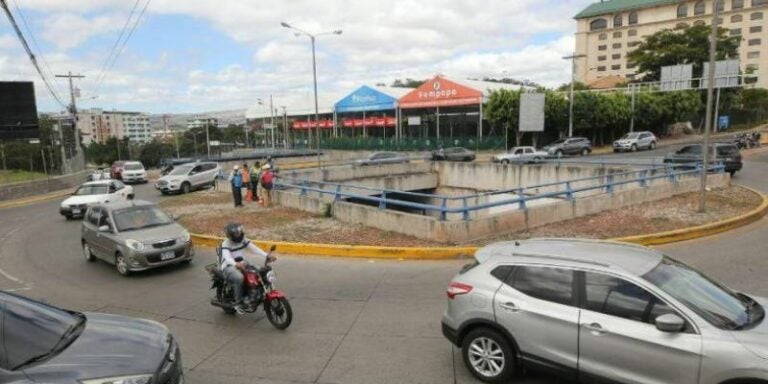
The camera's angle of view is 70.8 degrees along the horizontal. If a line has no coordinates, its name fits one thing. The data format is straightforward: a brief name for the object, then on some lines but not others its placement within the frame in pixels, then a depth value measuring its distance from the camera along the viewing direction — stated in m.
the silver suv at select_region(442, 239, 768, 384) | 4.48
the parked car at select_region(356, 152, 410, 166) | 34.78
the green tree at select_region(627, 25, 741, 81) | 71.44
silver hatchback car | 10.93
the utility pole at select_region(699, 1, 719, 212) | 14.54
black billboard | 32.12
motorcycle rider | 7.92
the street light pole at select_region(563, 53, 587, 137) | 44.24
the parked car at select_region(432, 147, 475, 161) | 41.91
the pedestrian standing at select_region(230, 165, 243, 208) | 19.25
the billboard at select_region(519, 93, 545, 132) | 45.66
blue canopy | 61.44
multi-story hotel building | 110.19
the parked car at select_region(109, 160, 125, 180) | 36.66
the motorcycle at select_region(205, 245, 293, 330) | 7.60
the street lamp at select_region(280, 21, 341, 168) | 35.91
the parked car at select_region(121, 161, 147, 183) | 35.97
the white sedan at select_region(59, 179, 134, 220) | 20.36
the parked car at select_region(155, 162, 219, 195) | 27.80
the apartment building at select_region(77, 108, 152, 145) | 157.25
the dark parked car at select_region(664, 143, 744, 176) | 26.52
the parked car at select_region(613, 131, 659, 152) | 46.16
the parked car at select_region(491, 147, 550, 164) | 38.19
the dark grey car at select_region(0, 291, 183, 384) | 4.11
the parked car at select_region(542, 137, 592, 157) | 42.81
